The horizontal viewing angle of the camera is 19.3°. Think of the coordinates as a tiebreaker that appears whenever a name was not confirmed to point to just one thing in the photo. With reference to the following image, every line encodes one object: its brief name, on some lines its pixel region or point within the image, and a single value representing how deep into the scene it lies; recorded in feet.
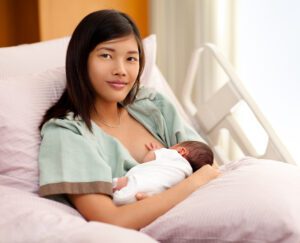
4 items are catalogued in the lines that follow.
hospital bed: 5.75
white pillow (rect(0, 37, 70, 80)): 7.57
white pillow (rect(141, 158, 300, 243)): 5.78
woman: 6.28
